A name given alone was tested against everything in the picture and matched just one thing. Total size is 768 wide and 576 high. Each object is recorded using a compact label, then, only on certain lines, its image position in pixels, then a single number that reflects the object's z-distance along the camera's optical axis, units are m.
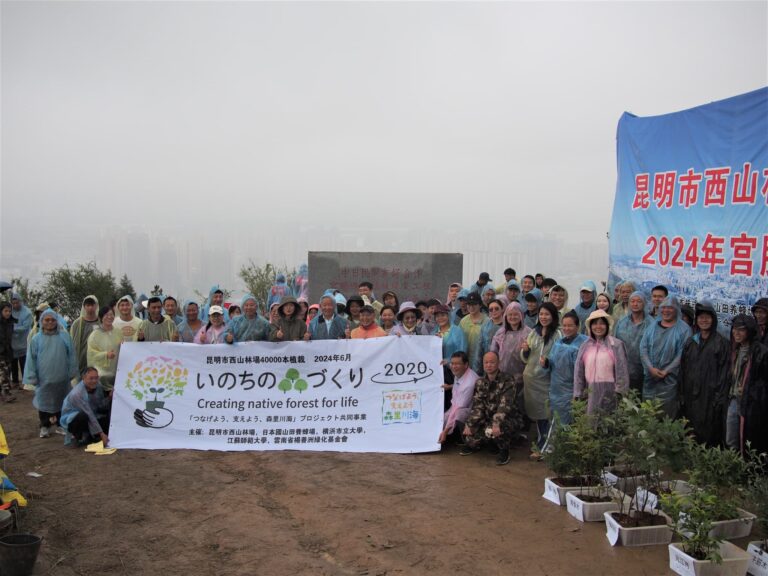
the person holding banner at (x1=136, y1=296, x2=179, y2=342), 7.99
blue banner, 6.70
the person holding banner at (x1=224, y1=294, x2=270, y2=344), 7.86
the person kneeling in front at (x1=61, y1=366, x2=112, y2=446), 7.21
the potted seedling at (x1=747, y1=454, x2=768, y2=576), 4.37
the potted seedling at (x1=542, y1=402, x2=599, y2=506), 5.44
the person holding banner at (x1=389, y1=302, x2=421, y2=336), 7.78
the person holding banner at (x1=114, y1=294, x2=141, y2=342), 7.92
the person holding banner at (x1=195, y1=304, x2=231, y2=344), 8.04
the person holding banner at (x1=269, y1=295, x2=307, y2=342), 7.88
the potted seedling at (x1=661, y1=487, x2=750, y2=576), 4.30
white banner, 7.17
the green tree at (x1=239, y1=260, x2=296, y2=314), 20.52
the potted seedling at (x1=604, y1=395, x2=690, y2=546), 4.86
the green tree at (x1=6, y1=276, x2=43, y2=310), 18.27
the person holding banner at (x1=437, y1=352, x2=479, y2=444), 7.11
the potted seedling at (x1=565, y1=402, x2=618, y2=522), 5.34
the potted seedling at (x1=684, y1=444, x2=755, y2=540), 4.67
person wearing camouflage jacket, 6.85
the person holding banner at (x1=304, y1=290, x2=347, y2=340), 8.09
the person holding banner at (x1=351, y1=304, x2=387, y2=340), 7.78
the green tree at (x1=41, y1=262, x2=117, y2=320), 19.64
